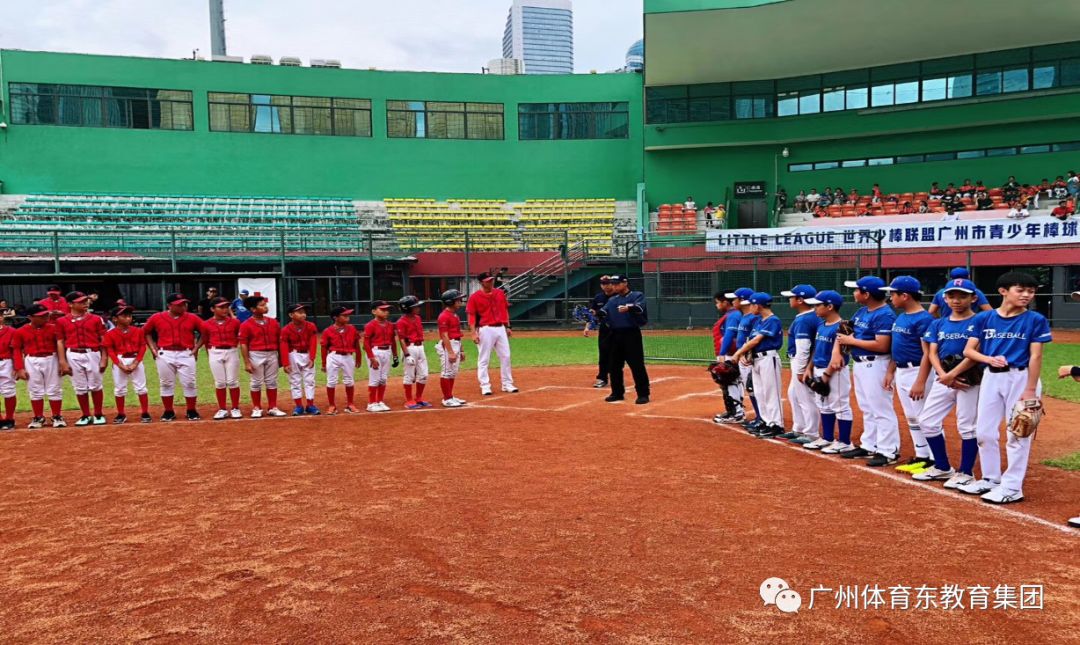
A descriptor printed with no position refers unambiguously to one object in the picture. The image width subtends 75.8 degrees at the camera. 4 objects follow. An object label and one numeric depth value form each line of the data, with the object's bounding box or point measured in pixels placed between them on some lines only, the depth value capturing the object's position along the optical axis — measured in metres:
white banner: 23.11
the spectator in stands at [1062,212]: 23.08
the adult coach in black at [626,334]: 11.52
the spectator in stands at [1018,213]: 23.73
